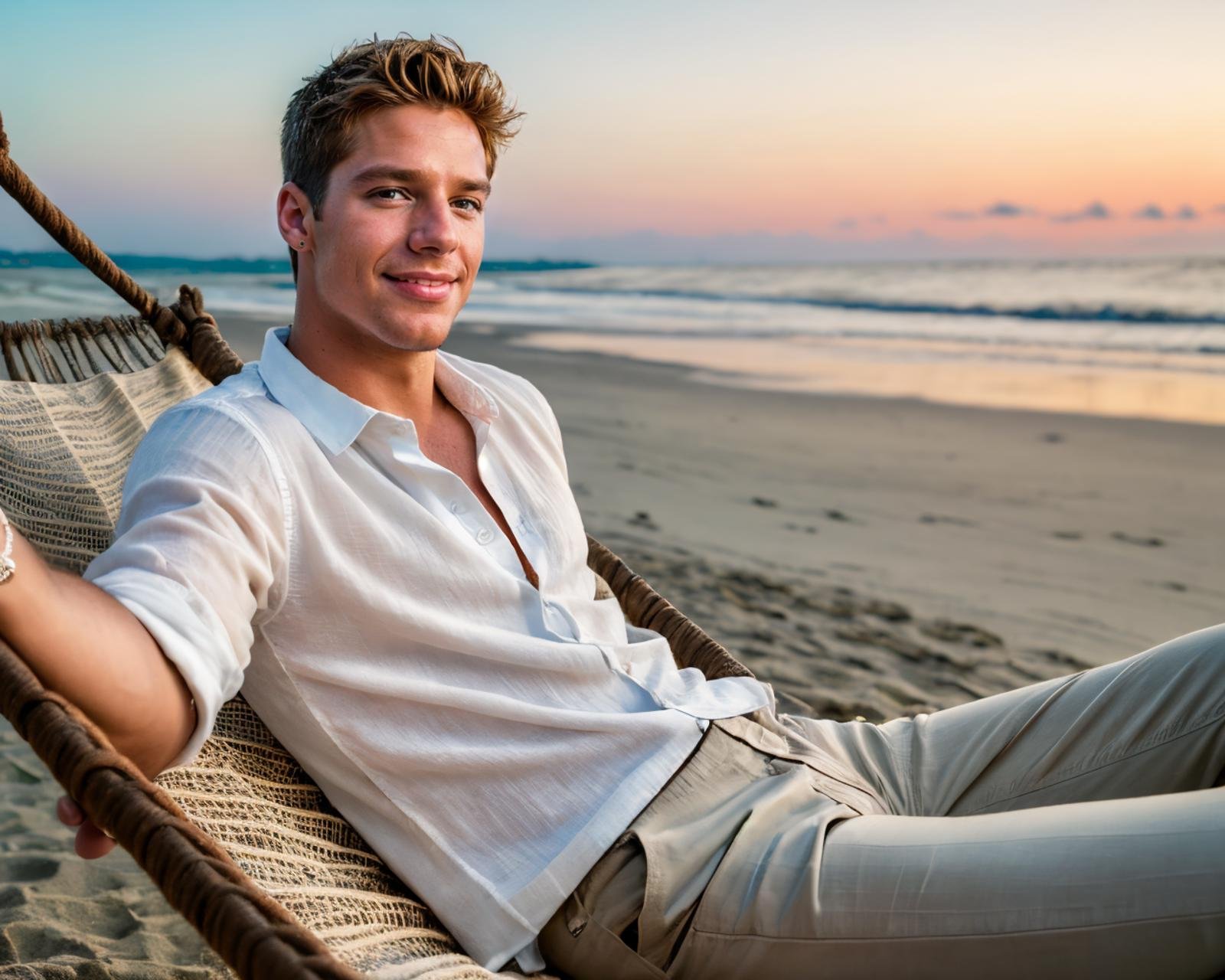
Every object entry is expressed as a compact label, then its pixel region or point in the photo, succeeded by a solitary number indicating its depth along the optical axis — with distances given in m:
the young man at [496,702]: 1.18
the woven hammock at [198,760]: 0.97
